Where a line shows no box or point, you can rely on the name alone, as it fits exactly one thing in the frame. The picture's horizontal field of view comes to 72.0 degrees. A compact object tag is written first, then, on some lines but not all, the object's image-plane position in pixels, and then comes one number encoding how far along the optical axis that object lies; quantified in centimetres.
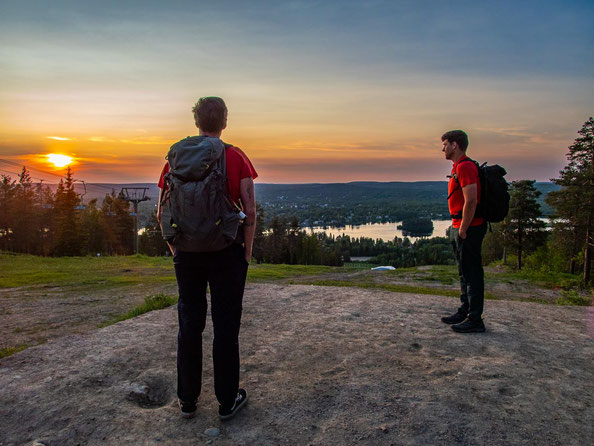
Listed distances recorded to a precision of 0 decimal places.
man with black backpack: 525
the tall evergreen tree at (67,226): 4544
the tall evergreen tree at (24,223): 4953
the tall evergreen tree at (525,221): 3500
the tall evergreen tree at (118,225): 5938
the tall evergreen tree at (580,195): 2781
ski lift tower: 3769
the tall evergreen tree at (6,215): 4931
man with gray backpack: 298
